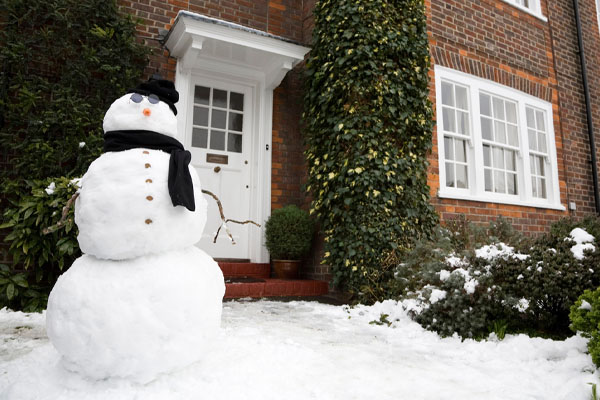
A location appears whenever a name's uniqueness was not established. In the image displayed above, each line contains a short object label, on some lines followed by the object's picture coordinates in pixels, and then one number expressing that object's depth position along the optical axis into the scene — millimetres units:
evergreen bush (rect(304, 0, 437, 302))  4770
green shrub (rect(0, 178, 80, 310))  3734
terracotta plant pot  5527
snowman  1863
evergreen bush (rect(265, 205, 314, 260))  5449
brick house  5602
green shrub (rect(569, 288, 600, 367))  2104
